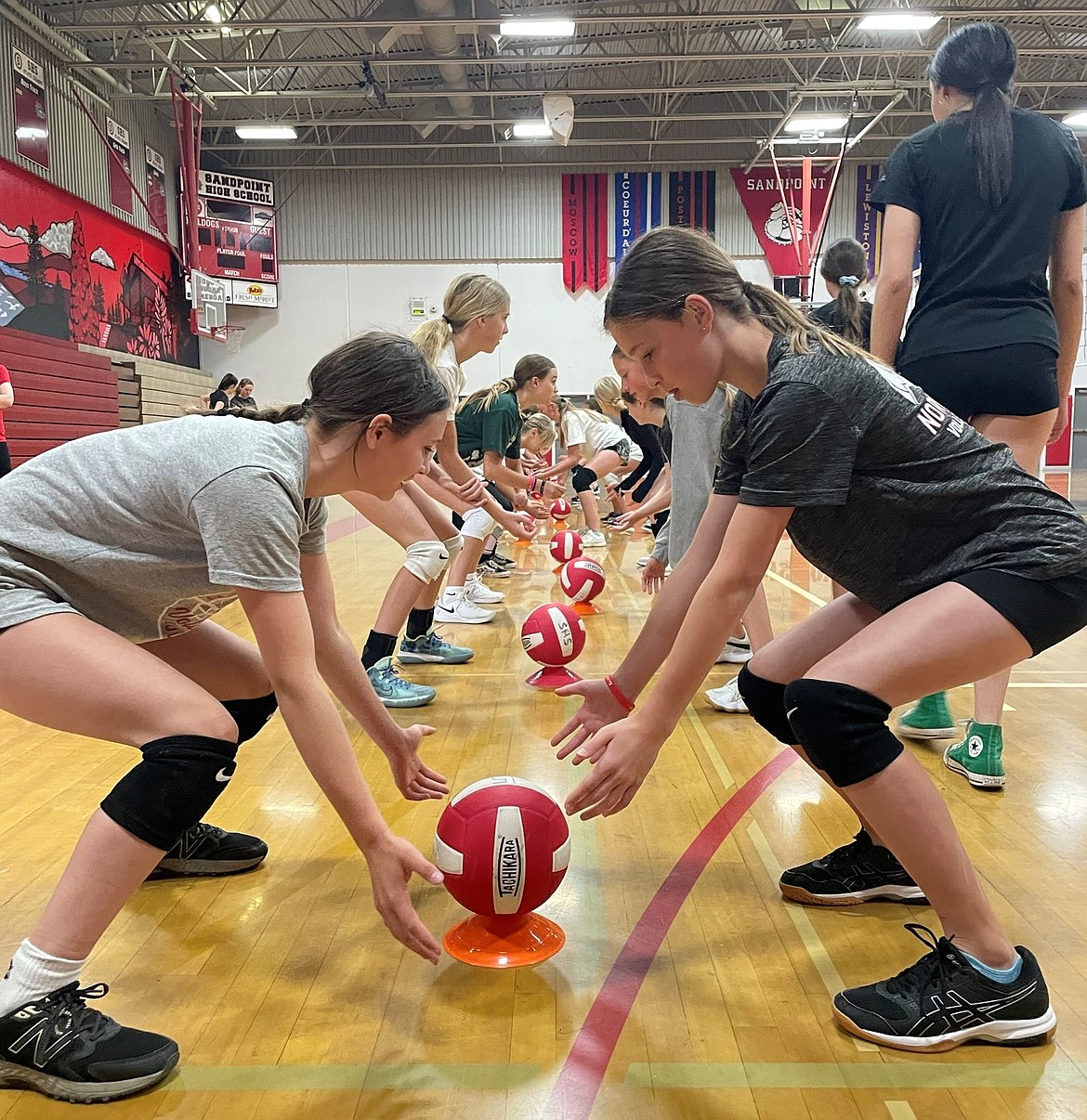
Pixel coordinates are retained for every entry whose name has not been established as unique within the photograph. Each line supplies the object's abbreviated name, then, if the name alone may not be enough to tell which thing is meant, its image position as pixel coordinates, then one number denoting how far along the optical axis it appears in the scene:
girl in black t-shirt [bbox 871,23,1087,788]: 2.74
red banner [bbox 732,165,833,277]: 19.66
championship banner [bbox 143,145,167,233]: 17.80
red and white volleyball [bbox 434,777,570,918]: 2.04
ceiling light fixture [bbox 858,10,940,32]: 13.11
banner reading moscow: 19.77
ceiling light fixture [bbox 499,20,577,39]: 13.27
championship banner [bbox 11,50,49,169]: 13.48
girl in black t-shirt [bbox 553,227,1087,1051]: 1.76
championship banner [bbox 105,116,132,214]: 16.30
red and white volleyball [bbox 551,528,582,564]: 7.15
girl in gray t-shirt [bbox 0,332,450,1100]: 1.66
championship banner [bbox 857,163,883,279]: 19.66
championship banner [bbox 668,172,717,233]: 19.83
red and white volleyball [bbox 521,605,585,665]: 4.42
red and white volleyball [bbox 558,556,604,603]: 5.93
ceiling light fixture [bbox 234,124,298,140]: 17.31
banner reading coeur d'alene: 19.69
